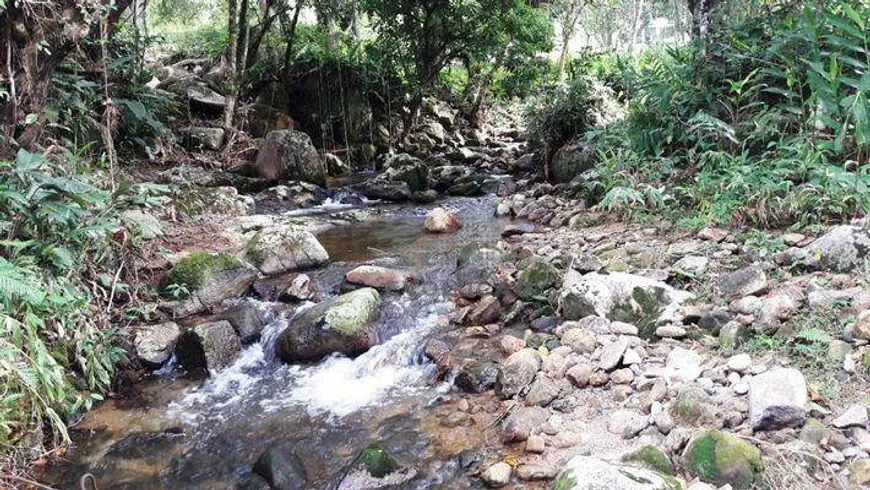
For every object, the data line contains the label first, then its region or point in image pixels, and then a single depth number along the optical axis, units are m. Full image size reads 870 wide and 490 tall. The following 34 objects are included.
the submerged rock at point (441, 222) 8.09
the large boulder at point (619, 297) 4.30
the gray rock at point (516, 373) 3.96
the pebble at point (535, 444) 3.32
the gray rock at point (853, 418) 2.67
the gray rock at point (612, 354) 3.82
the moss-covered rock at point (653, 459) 2.74
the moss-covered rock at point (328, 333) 4.91
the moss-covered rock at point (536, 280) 5.20
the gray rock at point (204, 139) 10.88
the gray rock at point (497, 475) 3.15
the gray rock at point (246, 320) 5.19
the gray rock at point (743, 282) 4.06
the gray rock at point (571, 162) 8.92
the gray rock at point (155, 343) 4.76
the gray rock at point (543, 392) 3.73
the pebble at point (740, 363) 3.30
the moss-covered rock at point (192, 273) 5.52
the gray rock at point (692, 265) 4.55
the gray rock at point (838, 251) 3.93
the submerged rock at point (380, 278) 5.89
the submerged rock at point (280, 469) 3.34
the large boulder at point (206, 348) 4.79
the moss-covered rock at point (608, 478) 2.45
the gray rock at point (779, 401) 2.78
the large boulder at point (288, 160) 10.59
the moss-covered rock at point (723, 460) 2.60
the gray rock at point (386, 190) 10.38
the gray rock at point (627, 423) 3.19
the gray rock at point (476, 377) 4.16
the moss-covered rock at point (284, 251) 6.42
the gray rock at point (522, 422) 3.48
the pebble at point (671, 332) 3.94
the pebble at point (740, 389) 3.12
